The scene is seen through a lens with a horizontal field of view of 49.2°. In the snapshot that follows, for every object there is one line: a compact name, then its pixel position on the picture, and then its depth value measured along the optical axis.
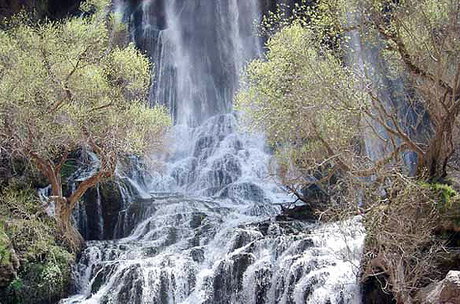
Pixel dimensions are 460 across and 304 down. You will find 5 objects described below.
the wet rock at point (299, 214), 16.95
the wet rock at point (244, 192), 21.92
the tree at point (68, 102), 15.10
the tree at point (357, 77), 11.23
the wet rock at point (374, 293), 10.27
